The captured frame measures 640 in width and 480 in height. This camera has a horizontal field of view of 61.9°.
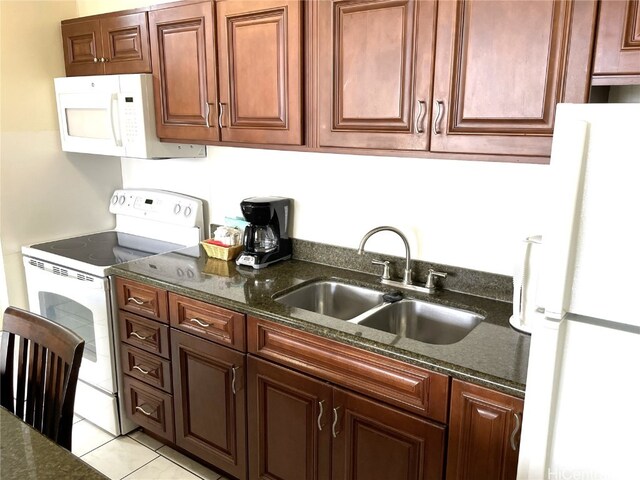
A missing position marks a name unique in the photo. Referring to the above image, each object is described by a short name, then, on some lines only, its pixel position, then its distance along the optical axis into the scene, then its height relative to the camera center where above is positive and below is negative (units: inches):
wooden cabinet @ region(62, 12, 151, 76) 99.1 +15.1
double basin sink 78.5 -28.6
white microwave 99.8 +1.0
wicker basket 100.3 -23.7
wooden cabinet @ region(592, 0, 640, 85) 53.1 +8.1
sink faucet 84.1 -18.9
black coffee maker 95.0 -19.3
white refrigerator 42.4 -14.8
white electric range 99.7 -29.2
